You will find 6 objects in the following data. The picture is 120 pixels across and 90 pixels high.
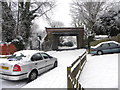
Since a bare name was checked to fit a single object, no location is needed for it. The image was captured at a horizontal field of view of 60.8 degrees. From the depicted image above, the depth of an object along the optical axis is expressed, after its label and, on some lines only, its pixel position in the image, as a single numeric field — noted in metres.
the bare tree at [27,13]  17.78
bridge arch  23.16
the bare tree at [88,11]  25.30
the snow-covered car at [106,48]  11.16
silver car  4.52
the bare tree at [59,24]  64.74
